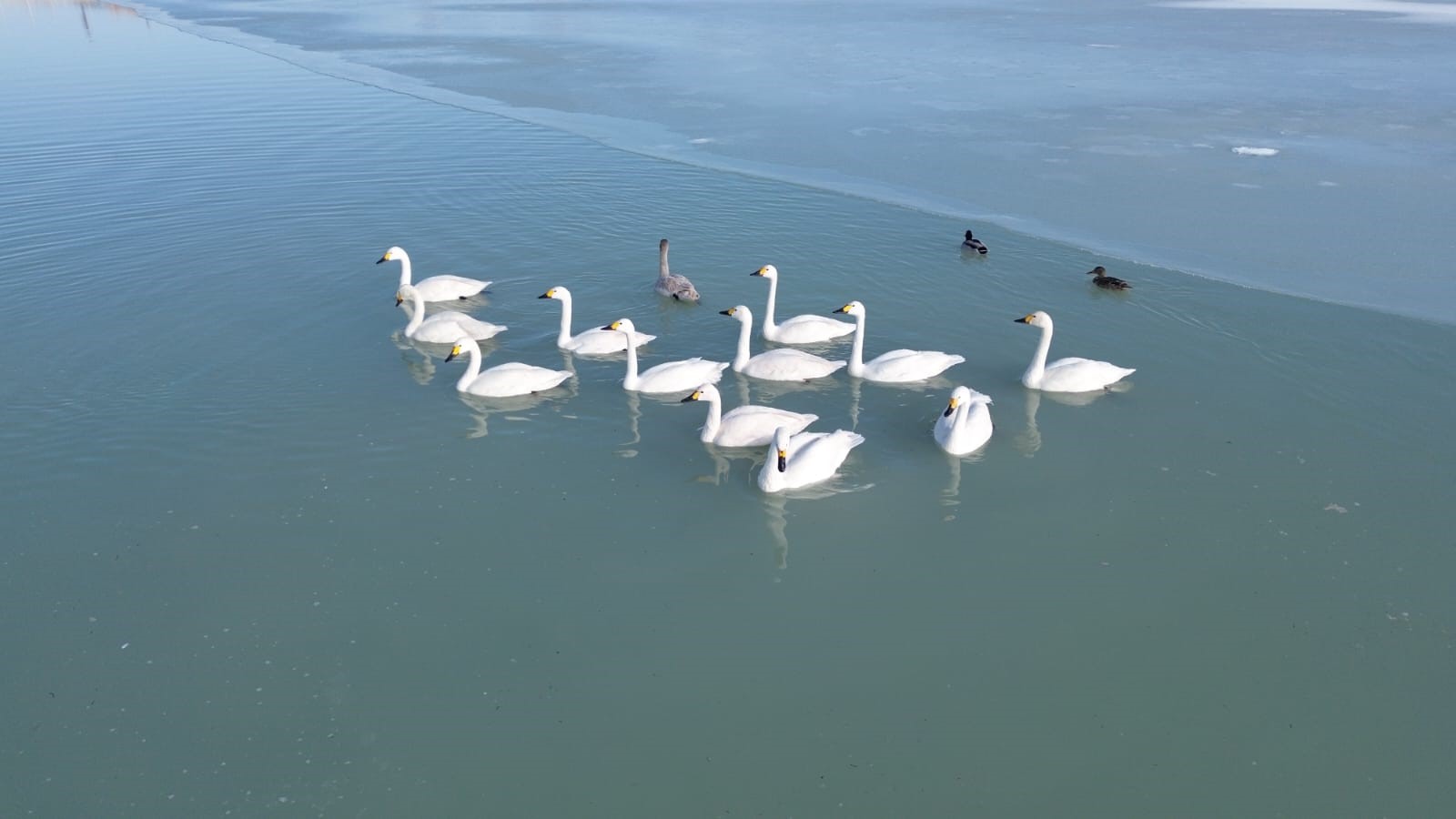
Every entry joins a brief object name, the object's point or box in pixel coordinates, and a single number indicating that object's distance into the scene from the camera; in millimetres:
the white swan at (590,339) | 12172
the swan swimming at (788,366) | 11703
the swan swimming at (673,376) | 11344
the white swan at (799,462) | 9375
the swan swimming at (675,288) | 13461
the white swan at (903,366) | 11344
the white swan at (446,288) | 13500
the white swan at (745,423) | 10172
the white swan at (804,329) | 12602
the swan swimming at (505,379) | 11211
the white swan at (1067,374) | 11086
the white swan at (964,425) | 9938
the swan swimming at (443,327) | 12430
